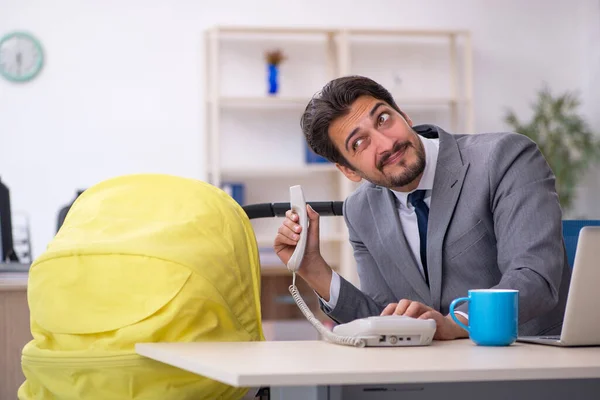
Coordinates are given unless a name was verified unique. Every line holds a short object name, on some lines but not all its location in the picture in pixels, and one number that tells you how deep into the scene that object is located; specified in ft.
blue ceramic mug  8.09
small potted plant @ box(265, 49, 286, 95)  25.86
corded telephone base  7.89
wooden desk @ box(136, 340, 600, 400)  6.71
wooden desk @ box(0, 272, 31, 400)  11.47
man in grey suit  9.59
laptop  7.70
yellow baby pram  8.35
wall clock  25.63
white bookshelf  26.00
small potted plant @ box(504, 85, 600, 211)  25.86
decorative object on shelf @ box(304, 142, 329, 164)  26.03
